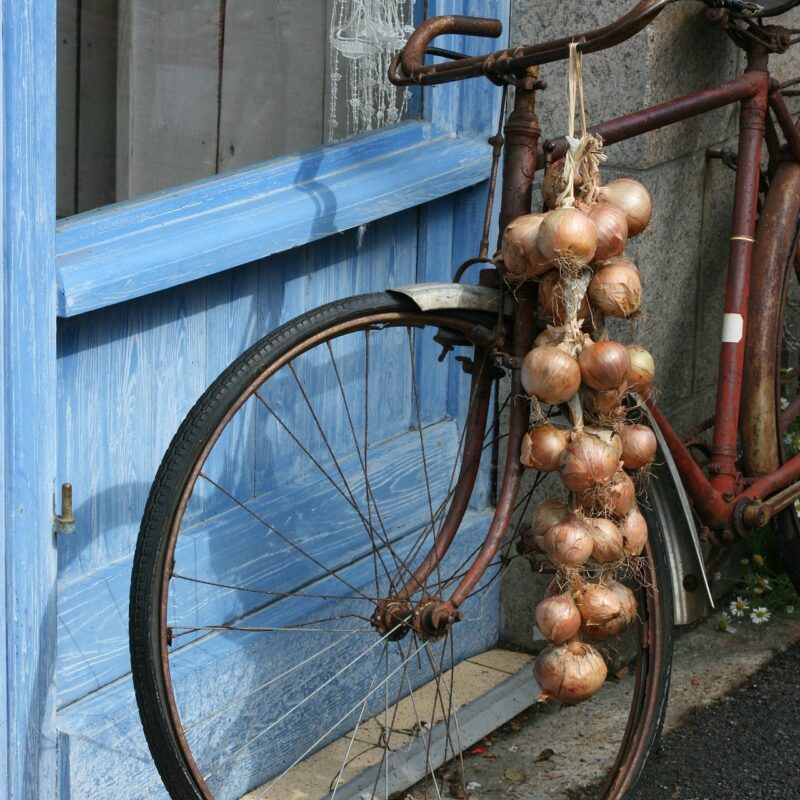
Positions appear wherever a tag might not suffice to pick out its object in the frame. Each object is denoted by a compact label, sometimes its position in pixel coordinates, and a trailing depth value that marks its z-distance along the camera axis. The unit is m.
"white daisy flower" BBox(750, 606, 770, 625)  3.87
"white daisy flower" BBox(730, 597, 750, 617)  3.95
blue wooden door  2.36
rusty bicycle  2.45
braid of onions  2.35
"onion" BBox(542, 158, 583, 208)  2.38
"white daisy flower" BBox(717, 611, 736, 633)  3.89
